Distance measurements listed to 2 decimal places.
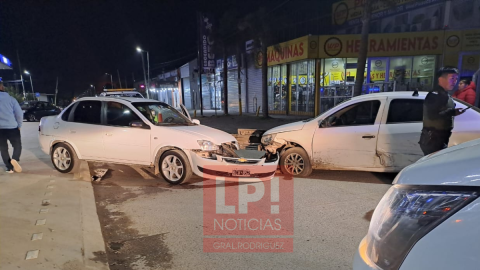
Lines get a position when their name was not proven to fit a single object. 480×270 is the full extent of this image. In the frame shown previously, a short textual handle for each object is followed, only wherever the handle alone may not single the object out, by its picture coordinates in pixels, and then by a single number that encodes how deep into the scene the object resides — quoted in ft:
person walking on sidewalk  18.94
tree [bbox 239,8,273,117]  56.03
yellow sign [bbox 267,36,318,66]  54.49
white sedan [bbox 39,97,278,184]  17.35
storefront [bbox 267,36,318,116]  56.29
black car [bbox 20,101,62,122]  65.72
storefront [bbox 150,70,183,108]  134.82
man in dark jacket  13.76
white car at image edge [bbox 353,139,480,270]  3.91
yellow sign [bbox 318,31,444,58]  51.77
